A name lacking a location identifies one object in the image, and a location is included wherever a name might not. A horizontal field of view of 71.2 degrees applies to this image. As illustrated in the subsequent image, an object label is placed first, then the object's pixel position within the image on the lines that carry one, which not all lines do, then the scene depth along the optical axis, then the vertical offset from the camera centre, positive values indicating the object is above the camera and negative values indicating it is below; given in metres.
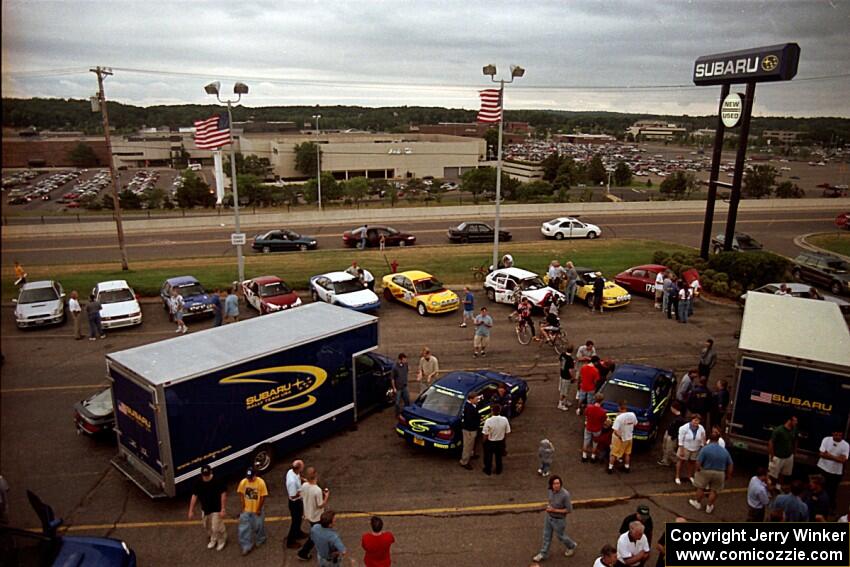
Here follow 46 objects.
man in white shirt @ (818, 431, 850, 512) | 10.34 -5.31
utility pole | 25.05 +1.50
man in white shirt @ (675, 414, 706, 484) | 11.24 -5.45
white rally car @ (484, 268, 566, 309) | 22.69 -5.58
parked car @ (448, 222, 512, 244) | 38.59 -5.75
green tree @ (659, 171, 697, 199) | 72.25 -4.92
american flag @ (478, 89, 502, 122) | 26.31 +1.62
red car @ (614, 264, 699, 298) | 25.03 -5.60
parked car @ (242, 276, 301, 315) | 21.83 -5.72
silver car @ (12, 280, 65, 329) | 20.70 -5.86
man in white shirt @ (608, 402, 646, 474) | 11.59 -5.55
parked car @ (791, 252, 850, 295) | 27.14 -5.72
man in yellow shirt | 9.30 -5.67
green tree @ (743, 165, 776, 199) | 70.69 -4.35
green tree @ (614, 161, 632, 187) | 93.12 -4.77
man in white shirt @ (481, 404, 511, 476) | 11.42 -5.55
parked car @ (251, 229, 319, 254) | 36.41 -6.12
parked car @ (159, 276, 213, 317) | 21.77 -5.77
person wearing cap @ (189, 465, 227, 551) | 9.37 -5.67
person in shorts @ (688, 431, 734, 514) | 10.36 -5.52
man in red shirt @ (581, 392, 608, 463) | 12.02 -5.47
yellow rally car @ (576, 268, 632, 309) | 23.28 -5.78
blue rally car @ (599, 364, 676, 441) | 12.66 -5.44
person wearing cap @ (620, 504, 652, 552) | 8.51 -5.26
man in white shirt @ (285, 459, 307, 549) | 9.55 -5.71
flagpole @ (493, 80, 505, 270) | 25.84 -1.28
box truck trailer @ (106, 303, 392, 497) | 10.25 -4.68
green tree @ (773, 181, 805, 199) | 67.84 -5.14
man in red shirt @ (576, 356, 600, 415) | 13.74 -5.35
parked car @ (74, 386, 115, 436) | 12.82 -5.86
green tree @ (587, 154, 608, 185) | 94.06 -4.39
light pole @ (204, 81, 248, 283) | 22.58 +1.85
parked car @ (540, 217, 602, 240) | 39.91 -5.65
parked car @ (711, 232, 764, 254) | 33.88 -5.54
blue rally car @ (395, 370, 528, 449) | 12.23 -5.57
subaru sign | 24.11 +3.36
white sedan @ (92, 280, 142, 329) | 20.98 -5.87
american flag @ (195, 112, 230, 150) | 24.09 +0.29
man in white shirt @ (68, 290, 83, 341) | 20.00 -5.67
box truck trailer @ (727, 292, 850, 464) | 10.98 -4.35
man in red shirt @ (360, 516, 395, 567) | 7.90 -5.26
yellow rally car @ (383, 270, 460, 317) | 22.59 -5.75
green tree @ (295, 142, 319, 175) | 115.44 -3.28
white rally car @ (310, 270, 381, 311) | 21.95 -5.66
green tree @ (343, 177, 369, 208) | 80.44 -6.37
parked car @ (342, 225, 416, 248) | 37.25 -5.90
